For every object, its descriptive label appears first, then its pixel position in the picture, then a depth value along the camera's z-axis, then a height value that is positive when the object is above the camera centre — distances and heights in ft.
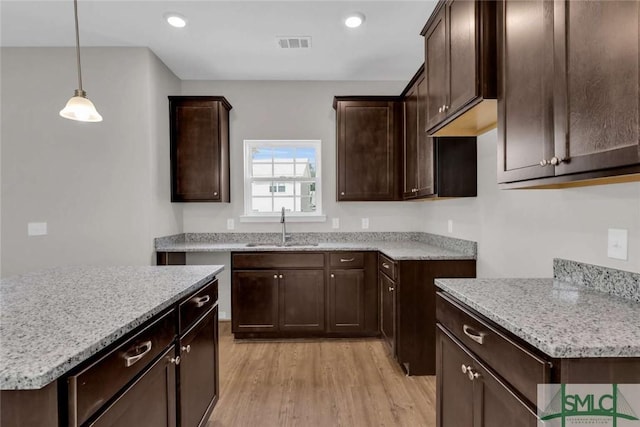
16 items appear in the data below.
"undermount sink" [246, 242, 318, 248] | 11.04 -1.23
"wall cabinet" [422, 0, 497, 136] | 4.80 +2.36
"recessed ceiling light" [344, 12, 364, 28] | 8.10 +4.94
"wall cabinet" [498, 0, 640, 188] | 2.88 +1.25
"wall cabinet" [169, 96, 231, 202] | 10.84 +2.13
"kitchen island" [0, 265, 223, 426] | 2.44 -1.17
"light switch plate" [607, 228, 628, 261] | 4.17 -0.51
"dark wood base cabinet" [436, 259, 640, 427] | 2.75 -1.32
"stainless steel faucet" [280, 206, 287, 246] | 11.46 -0.76
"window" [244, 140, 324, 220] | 12.21 +1.23
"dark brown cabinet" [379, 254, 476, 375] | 8.11 -2.52
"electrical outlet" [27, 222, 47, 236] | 9.59 -0.48
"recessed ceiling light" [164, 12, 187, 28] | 8.06 +4.98
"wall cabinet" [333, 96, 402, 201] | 10.91 +2.12
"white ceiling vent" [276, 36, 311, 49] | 9.14 +4.94
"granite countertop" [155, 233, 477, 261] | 8.50 -1.17
